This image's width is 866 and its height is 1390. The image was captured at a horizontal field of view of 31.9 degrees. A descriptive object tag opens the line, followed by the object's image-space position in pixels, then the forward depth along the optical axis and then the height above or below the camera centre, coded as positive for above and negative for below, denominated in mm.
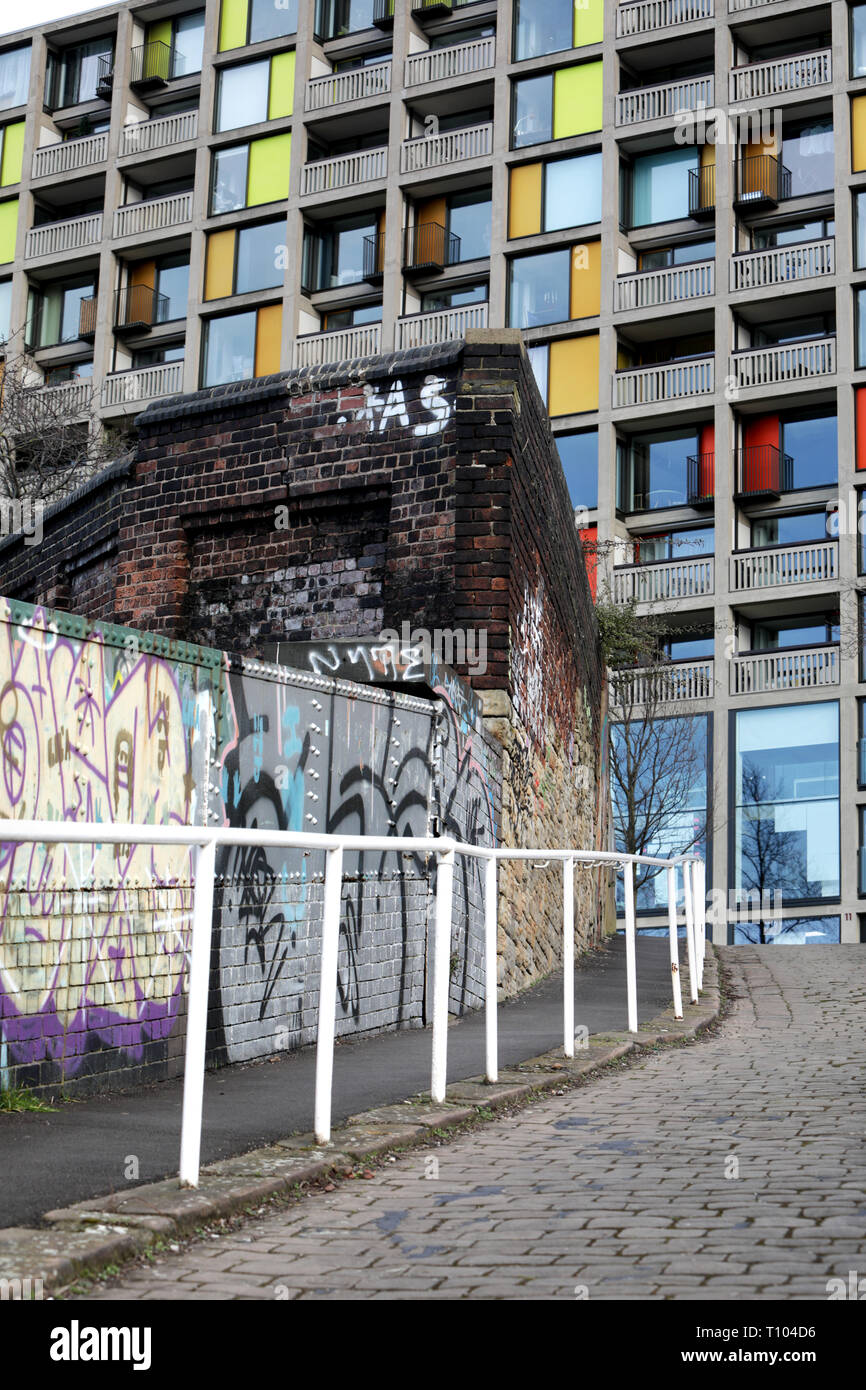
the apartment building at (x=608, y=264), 31547 +14946
